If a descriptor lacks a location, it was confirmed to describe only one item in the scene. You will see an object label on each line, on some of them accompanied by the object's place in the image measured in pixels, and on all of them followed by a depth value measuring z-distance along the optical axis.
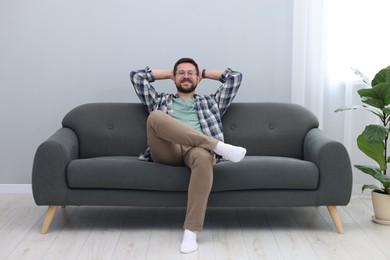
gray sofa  3.87
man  3.69
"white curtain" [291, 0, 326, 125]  4.78
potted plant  3.99
